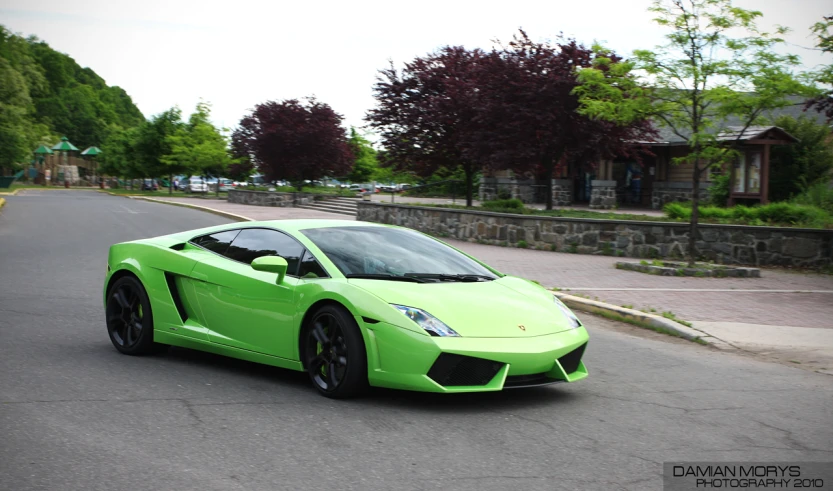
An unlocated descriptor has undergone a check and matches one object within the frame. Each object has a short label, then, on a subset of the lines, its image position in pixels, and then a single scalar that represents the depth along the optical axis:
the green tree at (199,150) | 61.31
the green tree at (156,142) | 69.81
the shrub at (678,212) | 20.75
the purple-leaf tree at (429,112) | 28.53
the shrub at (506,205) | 25.64
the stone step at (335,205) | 40.98
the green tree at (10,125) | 62.38
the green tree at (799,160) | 29.34
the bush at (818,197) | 21.39
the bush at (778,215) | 18.56
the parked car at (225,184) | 85.29
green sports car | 5.54
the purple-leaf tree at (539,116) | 24.42
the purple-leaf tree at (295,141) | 47.38
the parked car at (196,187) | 74.85
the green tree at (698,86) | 14.95
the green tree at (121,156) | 75.62
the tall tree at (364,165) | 63.94
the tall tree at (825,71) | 15.01
